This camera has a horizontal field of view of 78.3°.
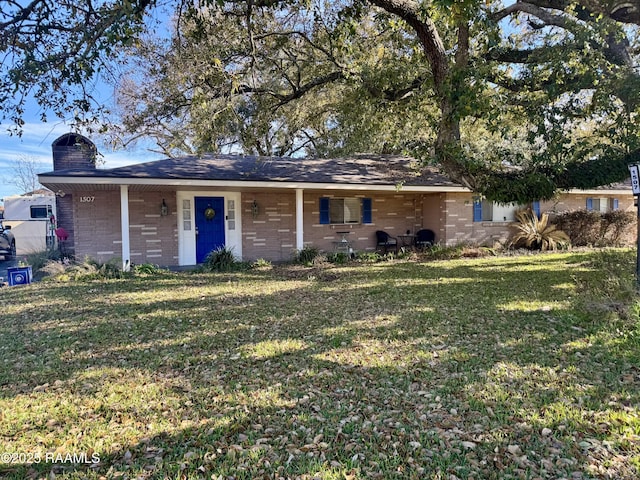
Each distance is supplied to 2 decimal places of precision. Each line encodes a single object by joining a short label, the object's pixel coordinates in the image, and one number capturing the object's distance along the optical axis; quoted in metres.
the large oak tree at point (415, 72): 6.73
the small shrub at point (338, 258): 12.95
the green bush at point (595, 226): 15.92
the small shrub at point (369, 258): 13.20
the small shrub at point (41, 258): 11.90
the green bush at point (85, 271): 9.93
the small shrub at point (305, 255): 12.63
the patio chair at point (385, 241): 14.70
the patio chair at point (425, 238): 14.95
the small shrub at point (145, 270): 10.83
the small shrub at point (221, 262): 11.66
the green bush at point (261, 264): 12.06
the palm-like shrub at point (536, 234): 14.97
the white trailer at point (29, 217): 19.93
